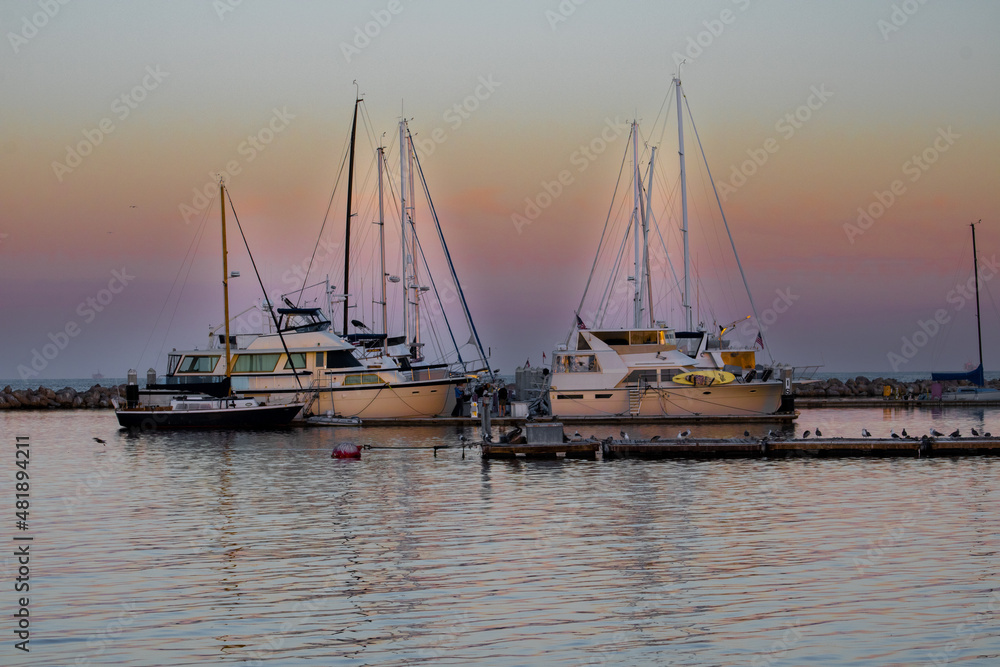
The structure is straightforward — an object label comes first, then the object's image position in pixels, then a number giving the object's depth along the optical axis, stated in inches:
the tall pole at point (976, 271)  2817.4
